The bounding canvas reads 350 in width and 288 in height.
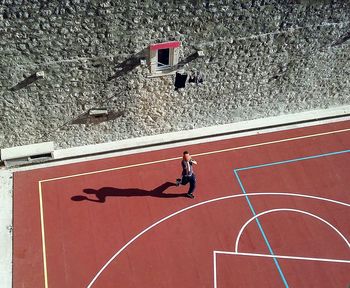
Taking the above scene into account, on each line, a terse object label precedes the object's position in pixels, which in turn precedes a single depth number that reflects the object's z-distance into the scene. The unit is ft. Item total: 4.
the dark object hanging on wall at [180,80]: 43.65
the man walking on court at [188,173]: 40.44
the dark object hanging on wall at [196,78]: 44.24
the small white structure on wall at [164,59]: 40.68
